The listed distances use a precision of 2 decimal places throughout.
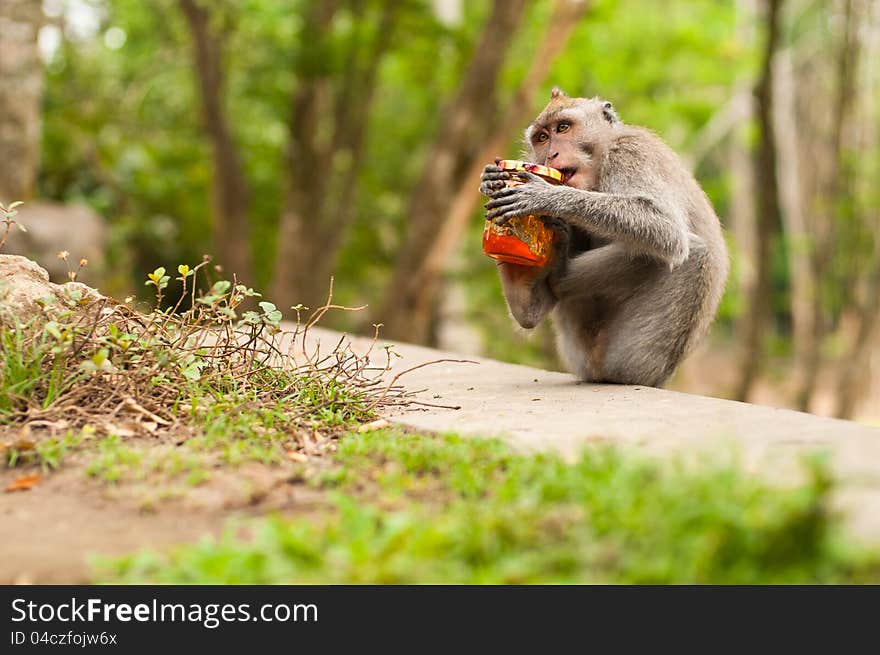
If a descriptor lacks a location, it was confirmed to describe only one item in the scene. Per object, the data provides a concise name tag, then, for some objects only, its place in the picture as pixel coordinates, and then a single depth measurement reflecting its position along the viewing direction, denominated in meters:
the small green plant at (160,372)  4.46
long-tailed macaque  5.39
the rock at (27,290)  4.76
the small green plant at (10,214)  4.86
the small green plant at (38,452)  3.94
